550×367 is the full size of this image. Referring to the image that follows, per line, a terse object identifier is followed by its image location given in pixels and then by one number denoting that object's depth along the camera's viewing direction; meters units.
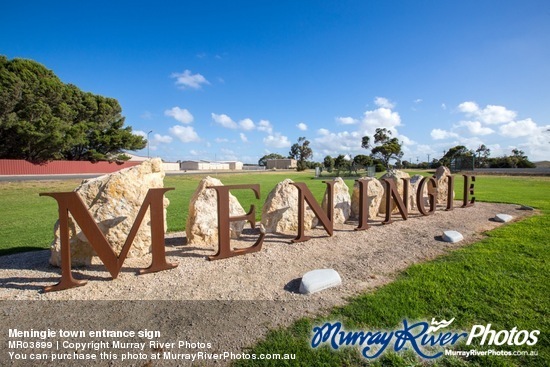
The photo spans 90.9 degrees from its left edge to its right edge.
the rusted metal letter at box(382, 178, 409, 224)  7.58
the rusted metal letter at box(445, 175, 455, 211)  9.82
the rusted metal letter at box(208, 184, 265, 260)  4.90
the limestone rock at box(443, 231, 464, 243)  6.27
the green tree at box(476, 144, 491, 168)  58.88
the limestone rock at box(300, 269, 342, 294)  3.78
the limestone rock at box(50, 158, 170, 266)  4.68
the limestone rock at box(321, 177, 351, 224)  7.80
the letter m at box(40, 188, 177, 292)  3.80
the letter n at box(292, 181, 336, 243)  5.88
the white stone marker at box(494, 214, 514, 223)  8.24
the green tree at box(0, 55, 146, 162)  31.50
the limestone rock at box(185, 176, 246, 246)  5.85
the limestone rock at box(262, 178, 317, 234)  6.95
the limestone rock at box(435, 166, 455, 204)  11.58
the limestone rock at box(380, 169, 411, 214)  9.20
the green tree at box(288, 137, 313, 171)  97.50
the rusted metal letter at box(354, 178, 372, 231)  7.06
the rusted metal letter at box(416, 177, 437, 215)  8.65
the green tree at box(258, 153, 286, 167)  119.12
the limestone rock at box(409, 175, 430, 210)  10.10
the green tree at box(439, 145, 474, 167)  58.72
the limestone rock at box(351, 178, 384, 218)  8.50
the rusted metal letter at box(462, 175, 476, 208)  10.33
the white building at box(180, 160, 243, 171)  87.88
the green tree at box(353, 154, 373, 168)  54.91
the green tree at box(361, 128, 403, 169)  51.50
